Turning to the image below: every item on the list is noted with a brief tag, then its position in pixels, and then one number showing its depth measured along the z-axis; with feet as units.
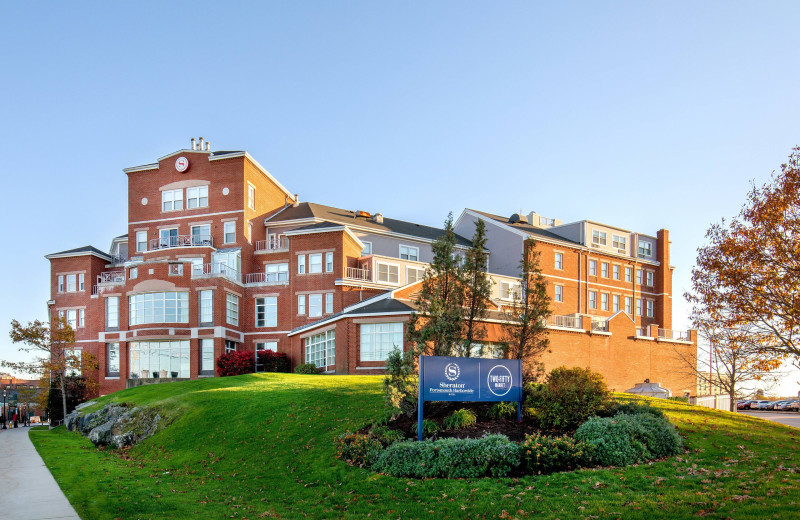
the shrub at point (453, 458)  47.42
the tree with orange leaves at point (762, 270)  69.97
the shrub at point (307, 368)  135.13
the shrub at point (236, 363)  148.36
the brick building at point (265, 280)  154.92
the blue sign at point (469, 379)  55.62
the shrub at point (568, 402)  55.57
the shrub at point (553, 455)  46.75
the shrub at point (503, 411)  60.18
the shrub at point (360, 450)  52.39
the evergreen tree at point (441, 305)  63.72
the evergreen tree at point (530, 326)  65.51
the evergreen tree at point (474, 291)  65.98
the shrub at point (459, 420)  57.31
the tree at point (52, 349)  151.43
